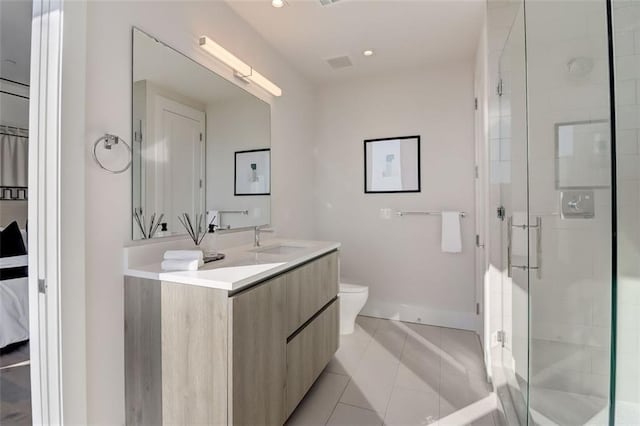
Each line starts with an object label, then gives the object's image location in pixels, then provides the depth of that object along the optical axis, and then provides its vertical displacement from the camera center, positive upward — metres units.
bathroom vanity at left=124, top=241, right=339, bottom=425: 1.14 -0.55
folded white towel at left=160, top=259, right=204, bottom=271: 1.30 -0.23
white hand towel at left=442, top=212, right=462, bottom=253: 2.74 -0.20
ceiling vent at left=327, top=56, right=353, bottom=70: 2.69 +1.42
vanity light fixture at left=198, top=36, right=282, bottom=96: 1.73 +0.99
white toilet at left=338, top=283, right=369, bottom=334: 2.57 -0.79
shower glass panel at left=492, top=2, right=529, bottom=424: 1.57 +0.01
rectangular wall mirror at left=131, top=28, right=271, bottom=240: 1.44 +0.43
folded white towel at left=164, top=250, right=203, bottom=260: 1.33 -0.19
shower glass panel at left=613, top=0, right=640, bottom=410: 0.93 +0.07
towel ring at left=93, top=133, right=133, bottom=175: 1.24 +0.31
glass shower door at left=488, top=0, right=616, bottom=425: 1.17 -0.02
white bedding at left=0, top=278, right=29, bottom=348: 1.98 -0.67
